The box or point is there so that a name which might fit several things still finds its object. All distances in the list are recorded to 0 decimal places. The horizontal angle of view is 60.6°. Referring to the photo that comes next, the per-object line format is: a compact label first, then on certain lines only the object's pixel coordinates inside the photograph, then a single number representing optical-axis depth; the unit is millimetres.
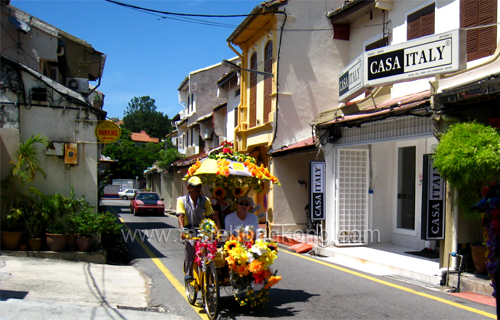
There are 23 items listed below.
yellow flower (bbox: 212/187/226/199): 7809
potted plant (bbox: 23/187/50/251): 9938
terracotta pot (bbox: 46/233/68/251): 9961
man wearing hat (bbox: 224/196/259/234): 6863
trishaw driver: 6684
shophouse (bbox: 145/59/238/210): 29031
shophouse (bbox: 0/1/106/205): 10258
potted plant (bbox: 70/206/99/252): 10164
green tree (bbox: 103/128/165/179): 58375
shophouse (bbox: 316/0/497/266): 8641
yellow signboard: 11039
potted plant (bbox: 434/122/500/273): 7098
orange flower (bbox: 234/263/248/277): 5961
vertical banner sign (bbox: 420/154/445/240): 8688
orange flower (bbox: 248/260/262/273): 5945
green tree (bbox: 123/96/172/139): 86981
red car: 27578
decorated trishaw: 5977
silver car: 55028
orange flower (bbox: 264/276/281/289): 6156
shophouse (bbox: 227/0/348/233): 16547
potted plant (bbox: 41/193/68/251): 9981
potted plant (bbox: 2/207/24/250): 9750
